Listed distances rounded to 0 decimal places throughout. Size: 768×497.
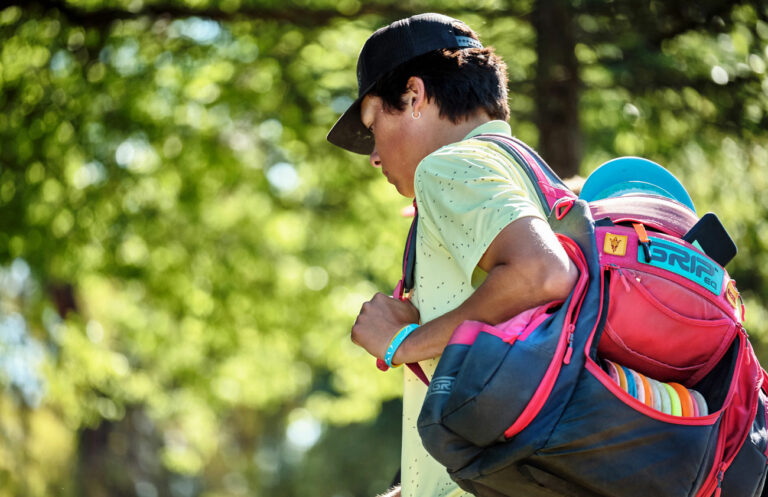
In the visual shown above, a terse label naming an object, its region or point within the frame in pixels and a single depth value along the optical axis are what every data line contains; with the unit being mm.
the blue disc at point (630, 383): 3811
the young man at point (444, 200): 3906
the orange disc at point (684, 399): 3823
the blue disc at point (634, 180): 4115
